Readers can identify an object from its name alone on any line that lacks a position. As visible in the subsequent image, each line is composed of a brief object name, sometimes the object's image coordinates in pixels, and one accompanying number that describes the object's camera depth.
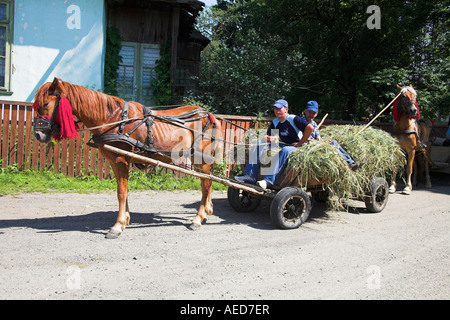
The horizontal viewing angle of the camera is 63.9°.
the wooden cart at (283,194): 5.09
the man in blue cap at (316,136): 5.98
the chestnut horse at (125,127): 4.61
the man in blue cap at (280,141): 5.61
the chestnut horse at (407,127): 8.47
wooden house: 10.42
